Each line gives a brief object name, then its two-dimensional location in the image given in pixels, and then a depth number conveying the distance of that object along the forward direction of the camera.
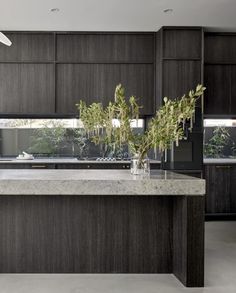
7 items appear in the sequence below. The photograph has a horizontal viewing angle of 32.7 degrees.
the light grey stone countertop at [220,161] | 5.85
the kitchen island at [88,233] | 3.44
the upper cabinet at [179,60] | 5.70
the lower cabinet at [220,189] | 5.84
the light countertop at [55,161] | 5.64
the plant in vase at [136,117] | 3.21
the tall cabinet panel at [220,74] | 6.01
